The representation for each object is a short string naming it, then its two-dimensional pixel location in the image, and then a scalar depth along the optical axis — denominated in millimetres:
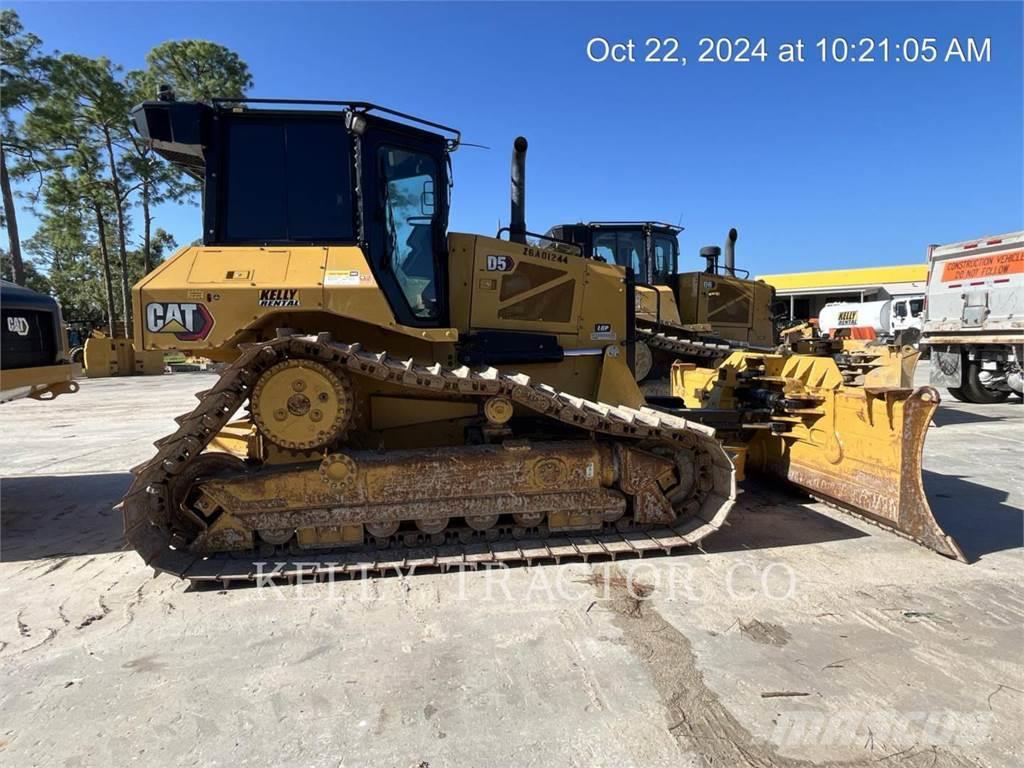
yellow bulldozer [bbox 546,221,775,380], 10148
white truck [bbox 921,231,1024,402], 11570
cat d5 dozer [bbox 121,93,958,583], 3744
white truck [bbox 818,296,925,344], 24953
